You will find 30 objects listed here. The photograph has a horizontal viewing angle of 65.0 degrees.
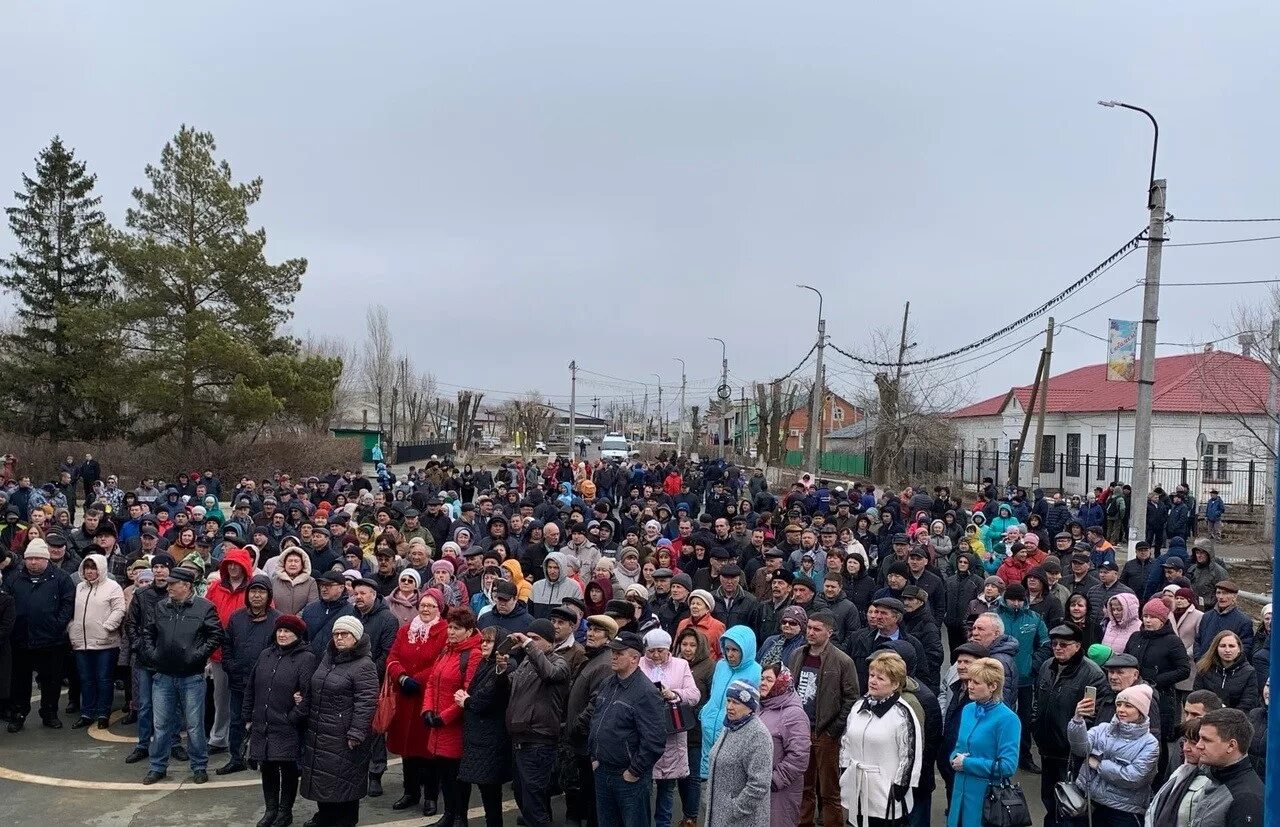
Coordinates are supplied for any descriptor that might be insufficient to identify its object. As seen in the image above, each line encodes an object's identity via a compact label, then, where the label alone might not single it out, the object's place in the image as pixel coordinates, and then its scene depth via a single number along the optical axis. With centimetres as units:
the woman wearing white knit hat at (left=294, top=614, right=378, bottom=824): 658
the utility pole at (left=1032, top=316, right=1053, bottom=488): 3173
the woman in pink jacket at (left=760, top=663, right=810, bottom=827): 580
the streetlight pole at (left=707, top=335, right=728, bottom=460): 5200
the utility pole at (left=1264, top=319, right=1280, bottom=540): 2394
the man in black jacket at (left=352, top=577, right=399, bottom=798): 776
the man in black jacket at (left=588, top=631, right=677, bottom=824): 601
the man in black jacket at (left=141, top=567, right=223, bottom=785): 784
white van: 5756
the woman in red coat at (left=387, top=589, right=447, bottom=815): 718
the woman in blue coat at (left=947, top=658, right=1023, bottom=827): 554
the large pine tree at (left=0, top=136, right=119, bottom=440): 3634
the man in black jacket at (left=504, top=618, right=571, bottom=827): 649
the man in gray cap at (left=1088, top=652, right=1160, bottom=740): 572
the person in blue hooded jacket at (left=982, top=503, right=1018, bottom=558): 1577
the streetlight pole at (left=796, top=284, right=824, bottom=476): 3006
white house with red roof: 3553
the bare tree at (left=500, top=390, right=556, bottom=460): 8063
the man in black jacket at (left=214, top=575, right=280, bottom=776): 786
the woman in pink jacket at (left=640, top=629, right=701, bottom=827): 649
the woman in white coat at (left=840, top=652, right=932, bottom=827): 566
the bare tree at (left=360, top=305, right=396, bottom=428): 8531
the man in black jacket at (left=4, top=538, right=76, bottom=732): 909
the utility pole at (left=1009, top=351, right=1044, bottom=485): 3372
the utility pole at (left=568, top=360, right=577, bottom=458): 5903
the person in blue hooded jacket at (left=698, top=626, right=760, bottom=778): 623
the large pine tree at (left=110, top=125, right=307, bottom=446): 3238
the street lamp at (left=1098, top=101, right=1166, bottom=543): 1415
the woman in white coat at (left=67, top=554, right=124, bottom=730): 892
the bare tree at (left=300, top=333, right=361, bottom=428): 8408
